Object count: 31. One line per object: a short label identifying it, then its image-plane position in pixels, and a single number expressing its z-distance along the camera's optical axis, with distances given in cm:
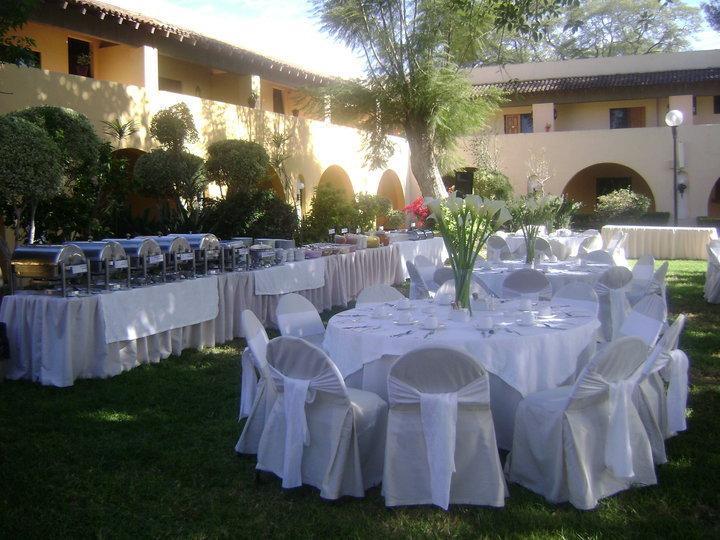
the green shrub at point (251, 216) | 1023
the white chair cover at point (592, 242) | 1117
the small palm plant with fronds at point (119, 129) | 1029
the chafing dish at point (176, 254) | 682
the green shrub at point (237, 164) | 1091
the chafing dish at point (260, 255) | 815
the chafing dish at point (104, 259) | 599
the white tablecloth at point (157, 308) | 589
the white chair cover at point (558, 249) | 1116
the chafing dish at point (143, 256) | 640
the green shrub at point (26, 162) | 616
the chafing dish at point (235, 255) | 763
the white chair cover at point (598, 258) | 838
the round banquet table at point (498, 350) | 386
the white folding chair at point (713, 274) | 955
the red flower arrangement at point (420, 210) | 1368
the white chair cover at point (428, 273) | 758
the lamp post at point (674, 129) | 1798
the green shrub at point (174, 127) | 1048
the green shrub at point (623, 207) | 1947
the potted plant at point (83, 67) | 1327
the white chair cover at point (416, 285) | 761
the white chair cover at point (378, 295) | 549
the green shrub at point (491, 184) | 1950
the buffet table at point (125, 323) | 569
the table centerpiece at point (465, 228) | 450
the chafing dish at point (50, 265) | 571
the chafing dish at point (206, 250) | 720
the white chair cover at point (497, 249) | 984
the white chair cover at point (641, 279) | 714
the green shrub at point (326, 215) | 1257
